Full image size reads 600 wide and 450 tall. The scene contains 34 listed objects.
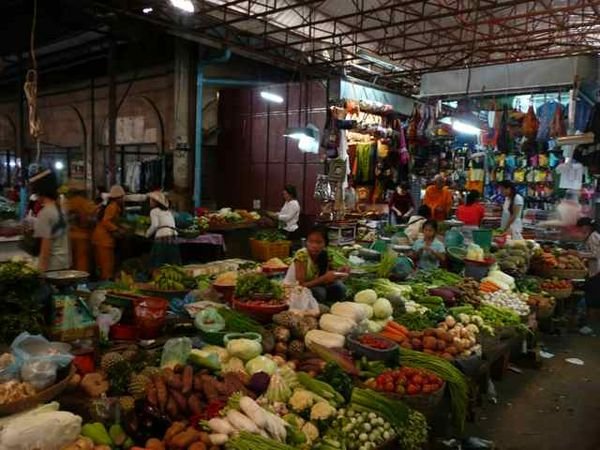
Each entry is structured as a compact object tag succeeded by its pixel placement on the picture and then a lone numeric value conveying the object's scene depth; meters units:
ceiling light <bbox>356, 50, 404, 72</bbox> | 10.71
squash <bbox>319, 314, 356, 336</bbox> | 3.90
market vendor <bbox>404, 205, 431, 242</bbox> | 7.67
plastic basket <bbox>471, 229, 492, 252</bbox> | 7.51
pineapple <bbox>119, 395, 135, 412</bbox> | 2.68
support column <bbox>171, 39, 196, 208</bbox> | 11.49
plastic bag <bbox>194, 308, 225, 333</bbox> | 3.69
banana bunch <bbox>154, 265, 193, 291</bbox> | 4.76
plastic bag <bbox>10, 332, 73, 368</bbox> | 2.77
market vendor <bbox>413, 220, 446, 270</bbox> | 6.66
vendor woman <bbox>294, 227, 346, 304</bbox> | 4.82
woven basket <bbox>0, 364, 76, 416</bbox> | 2.45
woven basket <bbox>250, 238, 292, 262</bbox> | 9.89
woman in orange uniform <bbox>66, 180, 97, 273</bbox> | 7.06
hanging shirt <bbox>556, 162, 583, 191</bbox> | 8.84
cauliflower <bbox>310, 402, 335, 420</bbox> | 2.86
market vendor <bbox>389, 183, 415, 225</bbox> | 11.26
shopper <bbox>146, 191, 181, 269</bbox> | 7.73
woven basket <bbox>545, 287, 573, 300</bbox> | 7.00
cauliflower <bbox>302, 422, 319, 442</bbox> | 2.75
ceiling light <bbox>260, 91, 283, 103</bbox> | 12.31
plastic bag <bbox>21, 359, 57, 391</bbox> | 2.66
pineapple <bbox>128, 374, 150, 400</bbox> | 2.83
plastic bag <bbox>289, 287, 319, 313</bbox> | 4.16
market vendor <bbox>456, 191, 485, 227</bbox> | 9.20
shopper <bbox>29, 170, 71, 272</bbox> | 5.45
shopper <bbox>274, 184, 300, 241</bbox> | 9.93
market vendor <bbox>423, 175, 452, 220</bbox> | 9.45
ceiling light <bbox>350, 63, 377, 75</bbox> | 13.30
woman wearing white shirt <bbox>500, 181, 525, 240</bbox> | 8.90
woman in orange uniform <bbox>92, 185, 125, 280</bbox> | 7.36
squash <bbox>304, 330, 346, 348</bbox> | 3.71
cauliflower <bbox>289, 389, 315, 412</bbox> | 2.90
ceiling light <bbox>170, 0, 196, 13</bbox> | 7.80
